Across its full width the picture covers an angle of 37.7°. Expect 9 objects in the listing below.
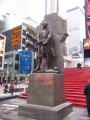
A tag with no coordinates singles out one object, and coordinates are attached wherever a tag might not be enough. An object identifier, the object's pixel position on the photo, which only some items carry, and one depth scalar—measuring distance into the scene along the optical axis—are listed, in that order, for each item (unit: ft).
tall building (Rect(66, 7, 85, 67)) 387.34
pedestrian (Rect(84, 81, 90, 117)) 18.88
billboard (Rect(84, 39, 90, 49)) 115.71
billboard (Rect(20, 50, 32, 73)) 166.71
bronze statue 19.87
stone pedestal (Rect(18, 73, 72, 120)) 16.29
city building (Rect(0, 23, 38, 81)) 166.50
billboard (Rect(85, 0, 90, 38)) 133.78
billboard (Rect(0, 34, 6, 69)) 64.44
